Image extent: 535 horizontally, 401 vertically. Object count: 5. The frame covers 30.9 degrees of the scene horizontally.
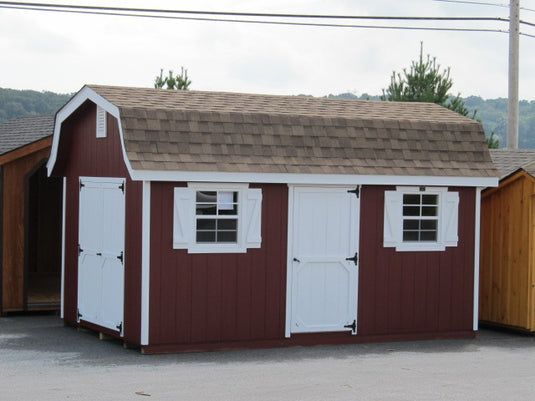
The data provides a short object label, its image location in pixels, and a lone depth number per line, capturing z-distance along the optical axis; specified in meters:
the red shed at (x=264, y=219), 11.90
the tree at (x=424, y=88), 26.37
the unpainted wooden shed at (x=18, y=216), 15.16
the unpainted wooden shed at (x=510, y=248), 14.06
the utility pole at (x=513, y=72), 20.92
